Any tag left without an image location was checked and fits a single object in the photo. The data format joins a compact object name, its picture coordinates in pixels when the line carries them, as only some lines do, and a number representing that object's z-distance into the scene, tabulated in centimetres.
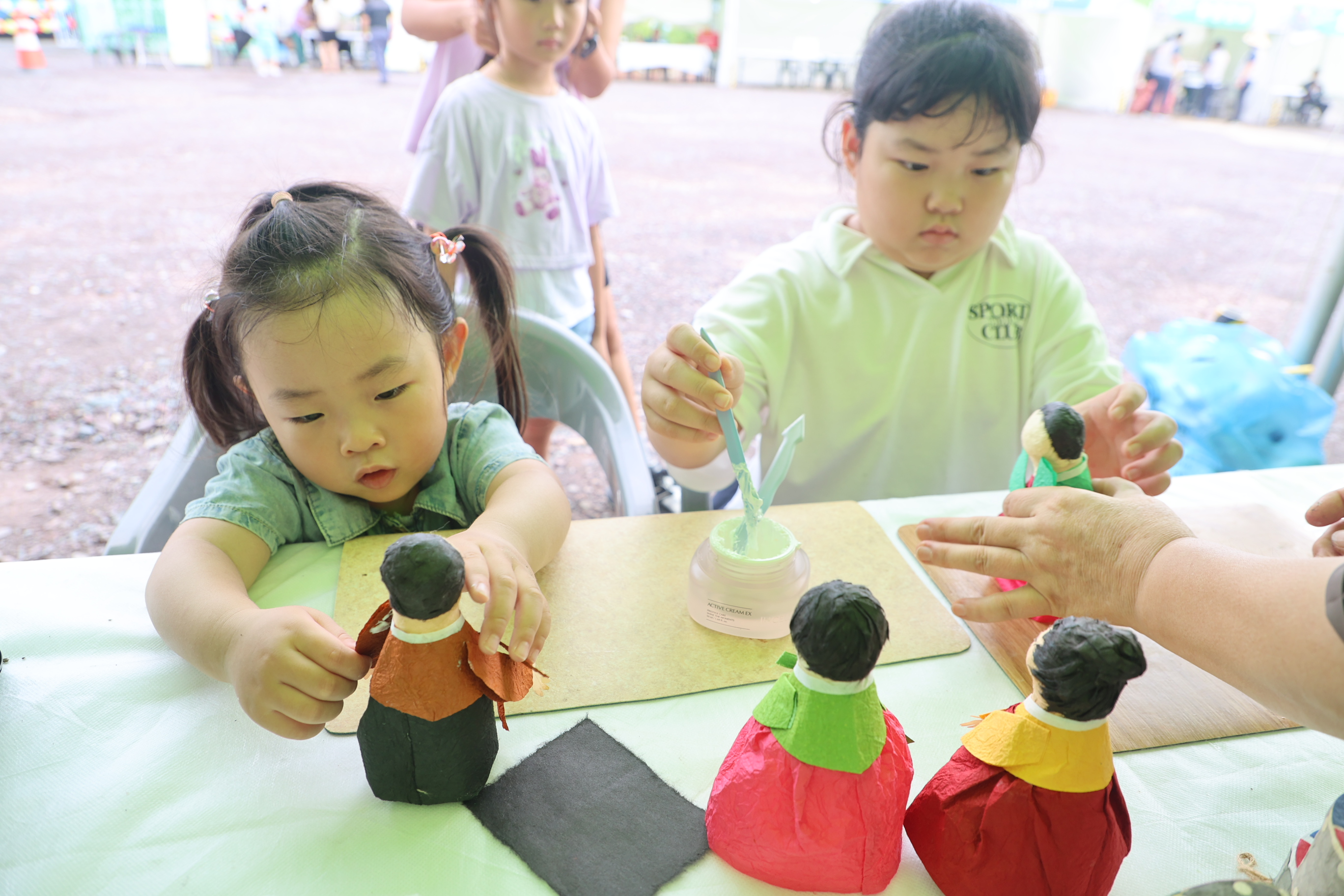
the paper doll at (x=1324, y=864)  39
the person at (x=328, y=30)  654
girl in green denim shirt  64
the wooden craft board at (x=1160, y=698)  61
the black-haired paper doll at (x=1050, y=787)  43
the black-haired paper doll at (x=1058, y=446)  65
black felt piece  49
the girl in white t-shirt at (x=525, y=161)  149
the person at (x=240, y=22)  656
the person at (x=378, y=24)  620
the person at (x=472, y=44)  164
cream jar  67
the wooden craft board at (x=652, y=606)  64
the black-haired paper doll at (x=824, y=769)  44
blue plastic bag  187
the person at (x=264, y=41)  650
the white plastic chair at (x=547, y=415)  89
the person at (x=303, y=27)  654
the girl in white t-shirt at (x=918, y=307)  98
